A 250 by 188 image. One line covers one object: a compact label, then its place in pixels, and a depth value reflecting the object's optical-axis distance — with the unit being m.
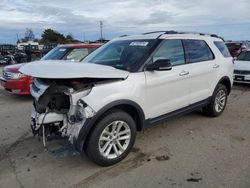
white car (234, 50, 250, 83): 6.72
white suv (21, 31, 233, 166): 2.37
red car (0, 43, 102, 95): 5.25
